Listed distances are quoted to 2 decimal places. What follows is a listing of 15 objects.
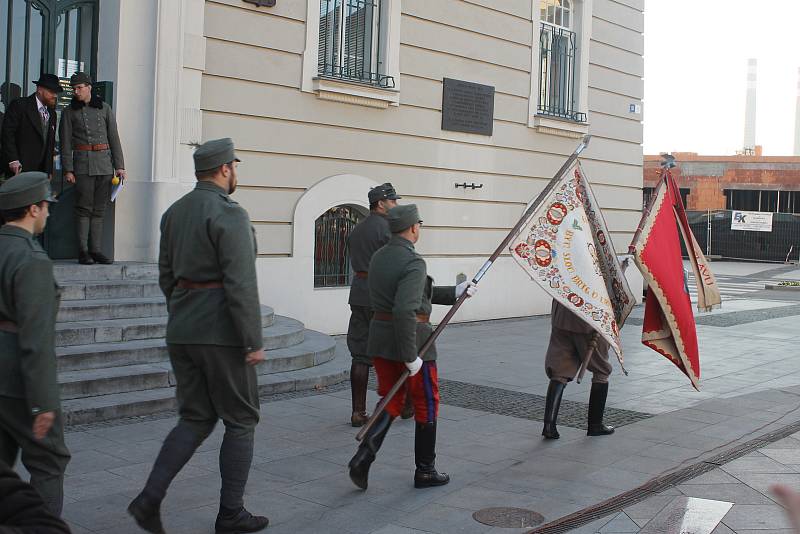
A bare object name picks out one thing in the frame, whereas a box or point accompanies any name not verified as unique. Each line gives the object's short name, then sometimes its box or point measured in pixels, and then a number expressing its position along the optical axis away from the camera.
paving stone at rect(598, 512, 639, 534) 5.05
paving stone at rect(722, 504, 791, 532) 5.12
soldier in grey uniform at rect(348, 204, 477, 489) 5.54
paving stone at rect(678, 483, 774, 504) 5.60
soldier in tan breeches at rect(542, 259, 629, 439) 7.06
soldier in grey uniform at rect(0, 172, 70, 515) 3.98
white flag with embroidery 6.78
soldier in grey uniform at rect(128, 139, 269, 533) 4.63
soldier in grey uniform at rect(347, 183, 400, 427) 7.36
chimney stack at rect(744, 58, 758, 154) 135.65
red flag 7.30
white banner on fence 37.34
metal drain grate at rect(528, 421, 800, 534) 5.17
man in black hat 9.18
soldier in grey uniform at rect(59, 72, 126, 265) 9.34
